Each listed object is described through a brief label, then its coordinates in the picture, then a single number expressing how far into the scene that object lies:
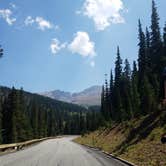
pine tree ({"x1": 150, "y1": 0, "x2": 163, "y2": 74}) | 36.99
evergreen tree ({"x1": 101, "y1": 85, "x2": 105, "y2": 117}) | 58.96
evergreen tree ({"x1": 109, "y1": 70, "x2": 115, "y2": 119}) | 51.11
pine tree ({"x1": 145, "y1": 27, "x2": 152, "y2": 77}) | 38.10
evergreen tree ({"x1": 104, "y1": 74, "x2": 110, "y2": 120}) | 51.93
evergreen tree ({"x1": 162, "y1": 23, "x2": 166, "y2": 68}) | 35.46
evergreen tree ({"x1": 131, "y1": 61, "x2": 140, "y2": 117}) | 29.64
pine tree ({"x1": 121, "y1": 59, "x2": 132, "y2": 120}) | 33.66
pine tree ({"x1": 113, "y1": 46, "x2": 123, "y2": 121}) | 47.75
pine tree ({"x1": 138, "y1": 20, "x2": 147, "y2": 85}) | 40.45
